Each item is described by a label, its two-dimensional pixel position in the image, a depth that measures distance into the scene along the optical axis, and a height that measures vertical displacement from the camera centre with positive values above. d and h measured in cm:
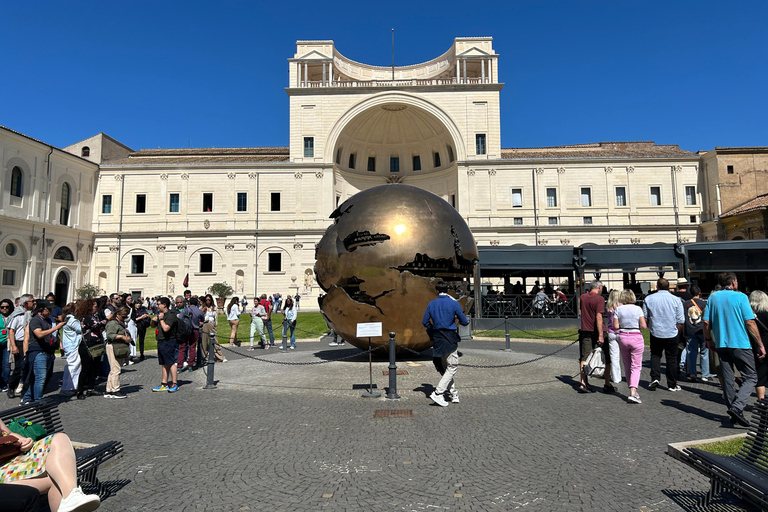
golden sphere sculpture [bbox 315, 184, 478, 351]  945 +56
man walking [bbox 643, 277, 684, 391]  834 -71
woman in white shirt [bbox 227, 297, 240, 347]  1580 -91
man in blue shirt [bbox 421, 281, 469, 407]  740 -68
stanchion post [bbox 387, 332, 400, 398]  780 -159
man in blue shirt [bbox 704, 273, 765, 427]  623 -74
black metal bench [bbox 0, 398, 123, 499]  388 -143
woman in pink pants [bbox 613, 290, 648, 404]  774 -80
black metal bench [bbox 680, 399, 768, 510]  327 -145
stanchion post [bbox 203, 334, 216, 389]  904 -158
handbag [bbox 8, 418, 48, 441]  367 -113
